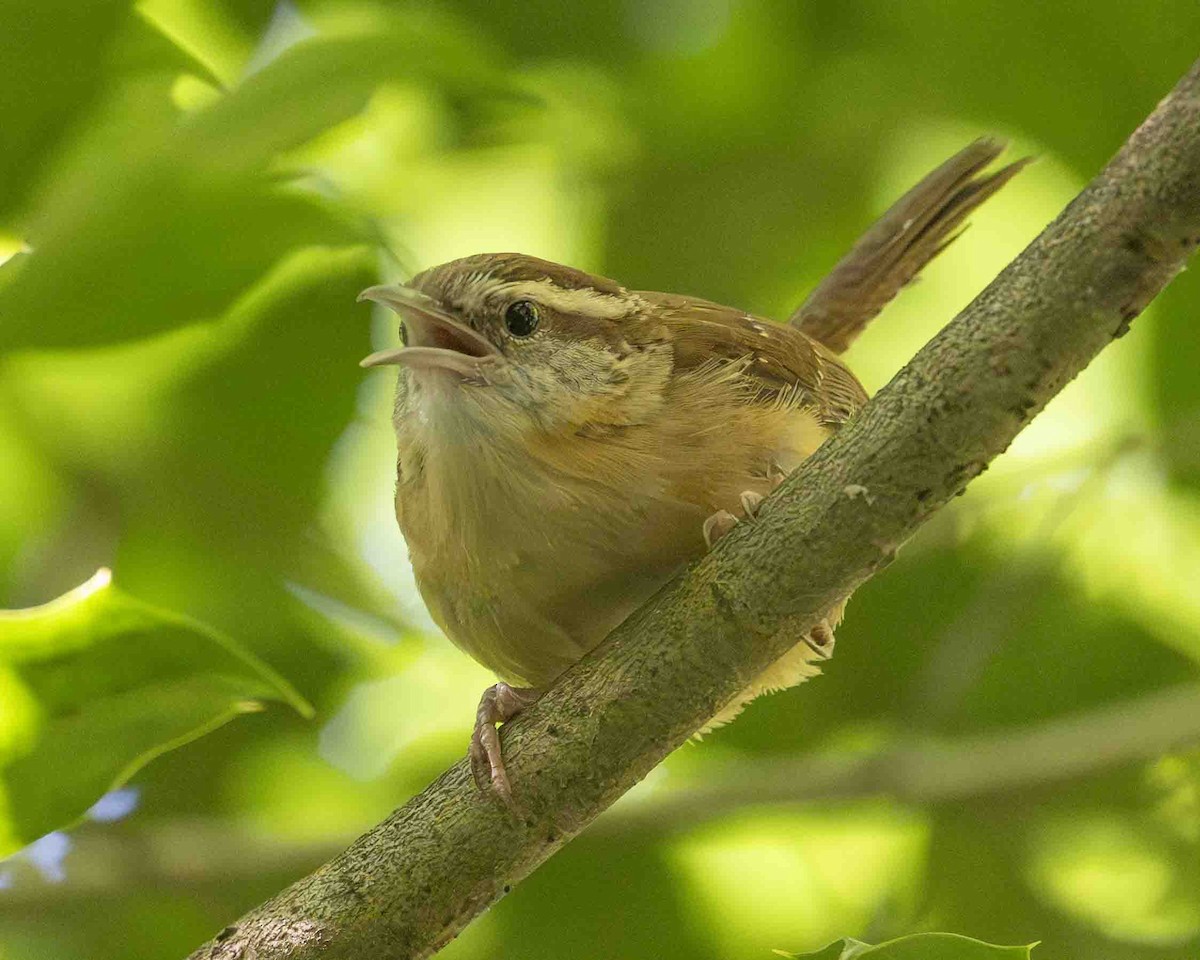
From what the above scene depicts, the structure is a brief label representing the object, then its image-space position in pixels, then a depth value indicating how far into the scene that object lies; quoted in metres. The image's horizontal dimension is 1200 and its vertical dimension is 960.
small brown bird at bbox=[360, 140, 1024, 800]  4.39
